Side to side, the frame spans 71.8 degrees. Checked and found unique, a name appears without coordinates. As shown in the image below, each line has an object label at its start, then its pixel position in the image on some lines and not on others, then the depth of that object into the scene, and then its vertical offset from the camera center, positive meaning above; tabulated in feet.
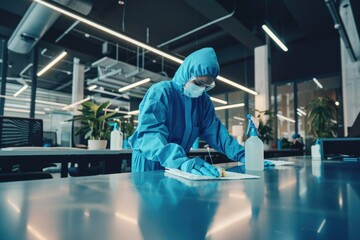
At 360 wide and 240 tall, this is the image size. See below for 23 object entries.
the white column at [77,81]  20.99 +4.88
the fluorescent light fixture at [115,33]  8.20 +4.27
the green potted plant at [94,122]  7.04 +0.47
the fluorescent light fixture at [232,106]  24.64 +3.47
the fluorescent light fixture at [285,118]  22.37 +2.10
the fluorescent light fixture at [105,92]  29.54 +5.63
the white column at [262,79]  18.30 +4.64
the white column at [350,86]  15.99 +3.67
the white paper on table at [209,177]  2.35 -0.36
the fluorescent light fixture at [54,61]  15.10 +4.96
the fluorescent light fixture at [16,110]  25.40 +2.89
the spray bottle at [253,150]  3.21 -0.13
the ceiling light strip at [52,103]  29.54 +4.18
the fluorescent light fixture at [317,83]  20.66 +4.87
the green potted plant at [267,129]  15.15 +0.71
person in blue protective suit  3.23 +0.34
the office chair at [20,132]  6.85 +0.16
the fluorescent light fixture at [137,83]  20.00 +4.54
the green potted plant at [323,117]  16.58 +1.63
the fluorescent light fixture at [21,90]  23.75 +4.74
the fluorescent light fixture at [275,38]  11.24 +5.05
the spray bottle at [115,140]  6.81 -0.03
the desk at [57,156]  4.52 -0.37
